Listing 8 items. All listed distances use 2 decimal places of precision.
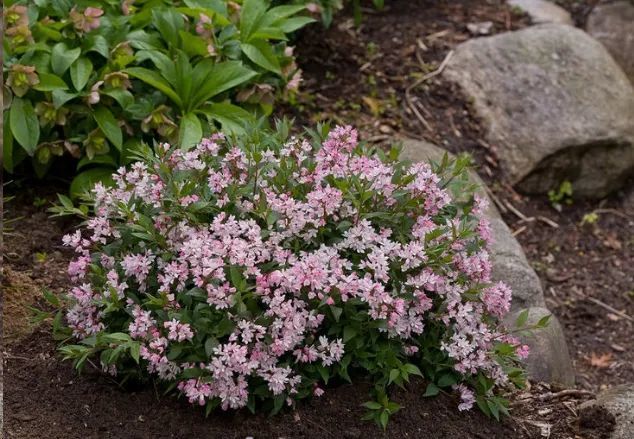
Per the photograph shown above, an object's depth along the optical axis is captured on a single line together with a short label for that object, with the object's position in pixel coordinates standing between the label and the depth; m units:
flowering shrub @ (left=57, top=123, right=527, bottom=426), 2.62
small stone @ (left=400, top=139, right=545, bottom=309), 3.94
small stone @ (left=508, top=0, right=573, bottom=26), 6.22
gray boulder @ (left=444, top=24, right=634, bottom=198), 5.35
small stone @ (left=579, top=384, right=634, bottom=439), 3.01
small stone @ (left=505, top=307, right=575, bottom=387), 3.58
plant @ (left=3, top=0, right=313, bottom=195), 3.68
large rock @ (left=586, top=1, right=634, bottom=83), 6.42
